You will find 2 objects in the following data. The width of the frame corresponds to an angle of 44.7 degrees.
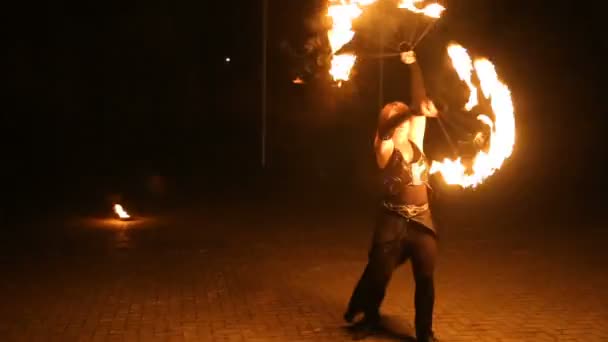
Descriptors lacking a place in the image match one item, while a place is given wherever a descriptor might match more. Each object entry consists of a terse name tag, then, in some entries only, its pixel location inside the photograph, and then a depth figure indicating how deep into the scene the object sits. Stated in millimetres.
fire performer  5977
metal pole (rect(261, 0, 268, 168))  24089
